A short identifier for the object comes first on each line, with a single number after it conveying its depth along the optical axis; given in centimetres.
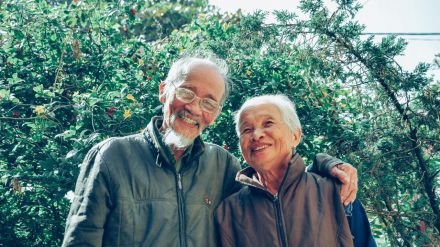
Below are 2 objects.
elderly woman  213
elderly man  200
